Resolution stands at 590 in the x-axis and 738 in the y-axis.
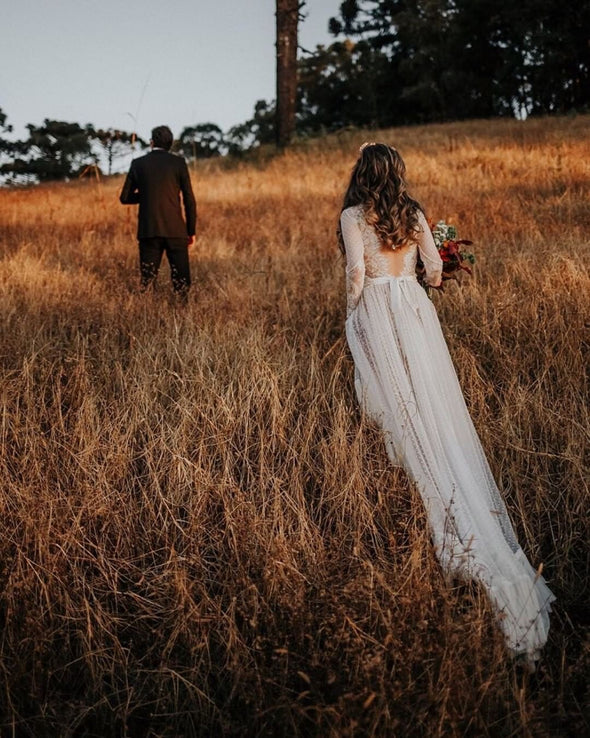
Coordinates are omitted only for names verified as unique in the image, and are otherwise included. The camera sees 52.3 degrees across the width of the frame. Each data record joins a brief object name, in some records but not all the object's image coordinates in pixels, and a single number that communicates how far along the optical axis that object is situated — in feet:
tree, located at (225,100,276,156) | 157.38
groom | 20.83
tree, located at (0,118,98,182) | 113.19
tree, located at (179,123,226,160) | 147.43
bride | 8.99
